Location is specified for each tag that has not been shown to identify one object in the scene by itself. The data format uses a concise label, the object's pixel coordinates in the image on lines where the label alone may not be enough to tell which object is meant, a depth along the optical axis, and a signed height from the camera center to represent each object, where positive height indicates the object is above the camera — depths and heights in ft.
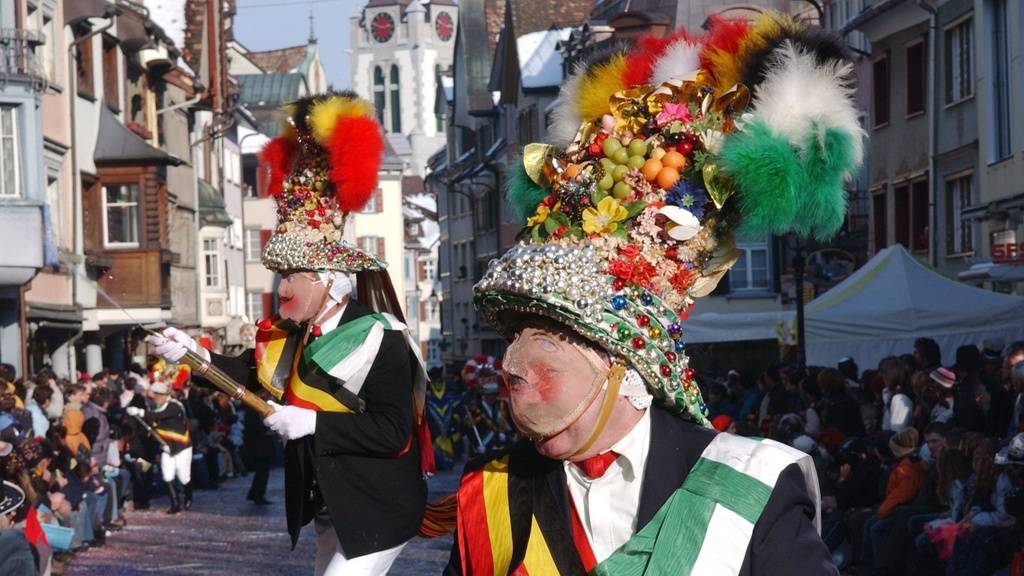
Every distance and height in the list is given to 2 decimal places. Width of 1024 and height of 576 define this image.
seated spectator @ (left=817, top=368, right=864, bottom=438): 46.62 -4.07
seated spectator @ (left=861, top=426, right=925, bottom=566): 39.58 -5.24
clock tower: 513.86 +57.57
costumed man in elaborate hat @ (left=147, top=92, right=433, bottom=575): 22.98 -1.33
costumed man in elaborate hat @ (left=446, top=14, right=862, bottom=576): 11.83 -0.40
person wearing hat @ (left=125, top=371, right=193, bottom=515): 70.03 -6.46
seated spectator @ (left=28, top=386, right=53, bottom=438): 54.31 -4.41
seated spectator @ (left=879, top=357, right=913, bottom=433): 44.32 -3.67
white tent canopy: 55.83 -1.97
